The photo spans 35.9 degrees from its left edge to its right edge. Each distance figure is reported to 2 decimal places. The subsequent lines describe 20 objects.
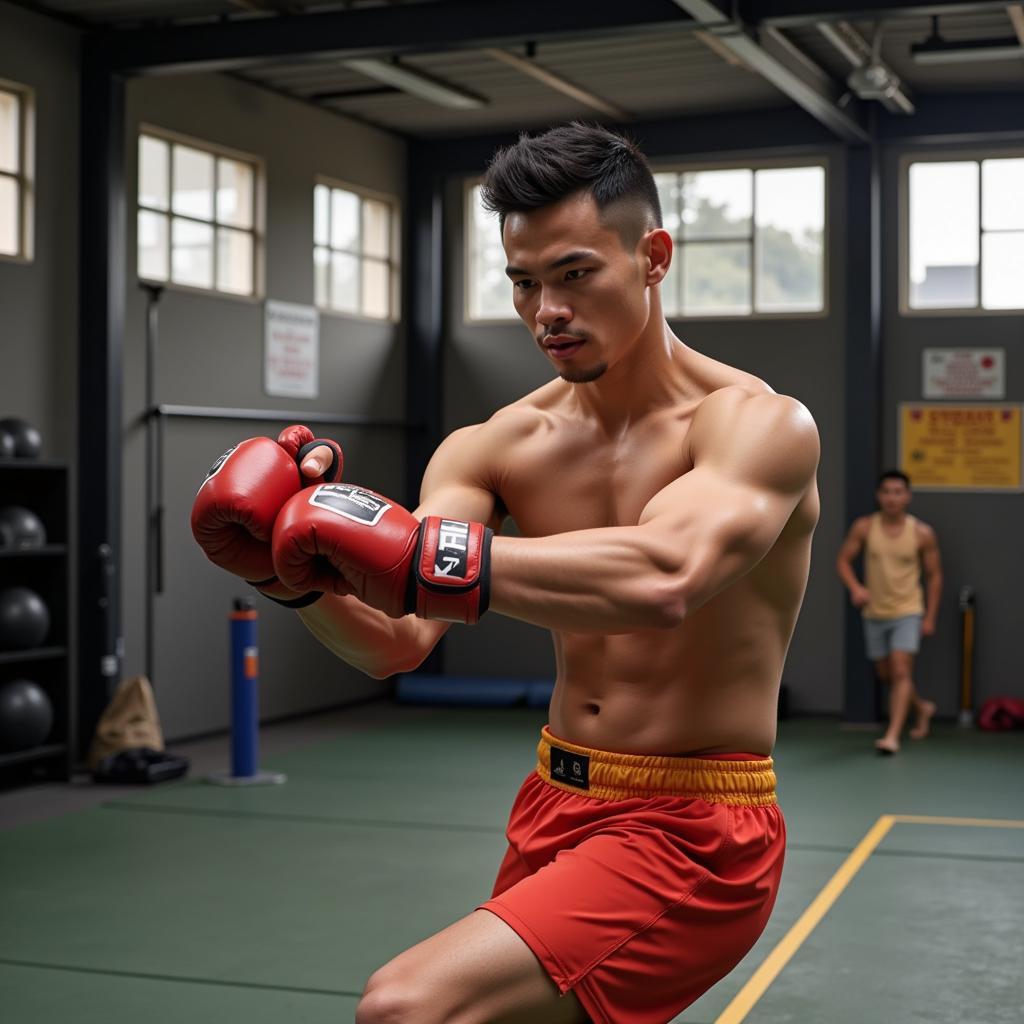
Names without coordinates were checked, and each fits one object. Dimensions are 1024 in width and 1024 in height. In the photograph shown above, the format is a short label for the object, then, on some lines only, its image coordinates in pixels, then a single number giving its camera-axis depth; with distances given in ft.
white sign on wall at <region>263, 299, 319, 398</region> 33.32
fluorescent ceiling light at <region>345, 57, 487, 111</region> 29.60
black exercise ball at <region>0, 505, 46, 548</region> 24.17
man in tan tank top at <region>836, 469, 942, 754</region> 31.68
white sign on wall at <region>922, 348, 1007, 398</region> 34.50
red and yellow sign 34.45
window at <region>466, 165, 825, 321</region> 35.65
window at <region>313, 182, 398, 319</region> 35.45
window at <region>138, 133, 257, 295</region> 29.89
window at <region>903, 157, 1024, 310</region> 34.32
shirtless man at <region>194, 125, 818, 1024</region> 6.63
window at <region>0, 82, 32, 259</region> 26.68
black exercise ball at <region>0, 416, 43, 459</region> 24.29
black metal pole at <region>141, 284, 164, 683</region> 29.14
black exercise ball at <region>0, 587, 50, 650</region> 24.09
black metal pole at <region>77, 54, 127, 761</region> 27.17
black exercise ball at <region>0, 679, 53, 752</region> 24.08
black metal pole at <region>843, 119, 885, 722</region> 34.04
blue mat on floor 36.27
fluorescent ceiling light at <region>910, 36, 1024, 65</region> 28.12
